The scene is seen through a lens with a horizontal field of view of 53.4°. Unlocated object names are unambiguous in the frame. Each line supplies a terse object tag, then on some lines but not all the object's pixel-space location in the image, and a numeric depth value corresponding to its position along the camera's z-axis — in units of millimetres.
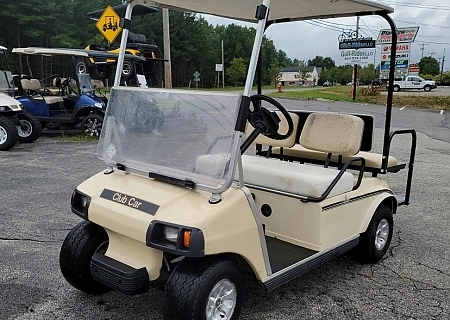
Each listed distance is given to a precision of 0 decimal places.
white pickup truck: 37406
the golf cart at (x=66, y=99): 9641
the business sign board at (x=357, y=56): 20219
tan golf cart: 2285
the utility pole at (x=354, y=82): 22869
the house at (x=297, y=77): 66544
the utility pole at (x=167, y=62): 12414
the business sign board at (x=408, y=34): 19830
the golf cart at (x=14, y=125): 8273
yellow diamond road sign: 8766
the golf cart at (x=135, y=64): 9938
